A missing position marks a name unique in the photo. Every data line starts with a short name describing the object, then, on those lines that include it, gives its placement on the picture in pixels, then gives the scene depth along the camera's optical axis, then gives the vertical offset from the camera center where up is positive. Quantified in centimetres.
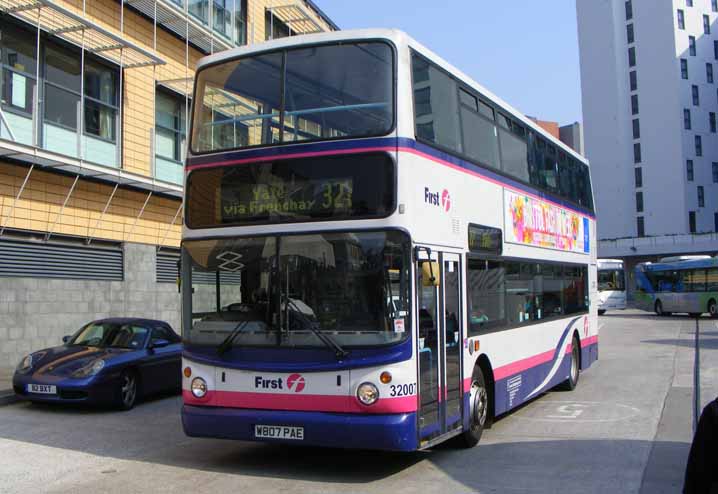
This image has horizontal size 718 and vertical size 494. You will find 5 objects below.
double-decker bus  726 +55
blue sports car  1153 -89
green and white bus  3859 +73
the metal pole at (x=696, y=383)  1121 -154
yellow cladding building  1670 +370
